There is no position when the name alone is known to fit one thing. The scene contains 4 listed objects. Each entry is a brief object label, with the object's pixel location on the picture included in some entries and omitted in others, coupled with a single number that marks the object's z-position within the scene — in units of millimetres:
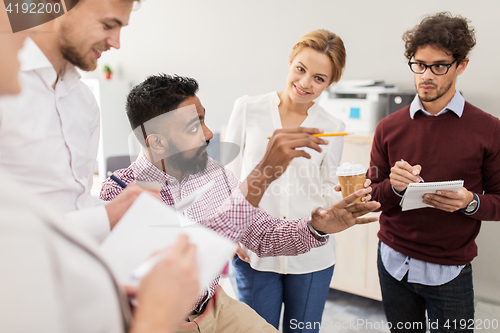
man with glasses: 1505
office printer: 2559
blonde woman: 1616
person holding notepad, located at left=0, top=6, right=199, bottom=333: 394
